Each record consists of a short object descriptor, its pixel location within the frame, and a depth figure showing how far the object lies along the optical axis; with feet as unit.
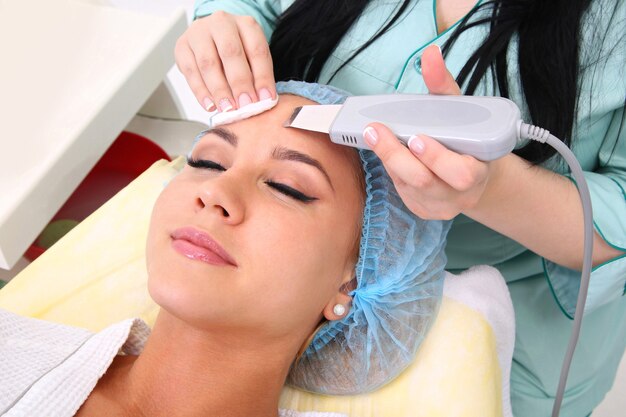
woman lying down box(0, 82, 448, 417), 2.73
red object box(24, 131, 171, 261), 5.66
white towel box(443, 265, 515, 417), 3.65
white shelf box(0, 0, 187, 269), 3.73
